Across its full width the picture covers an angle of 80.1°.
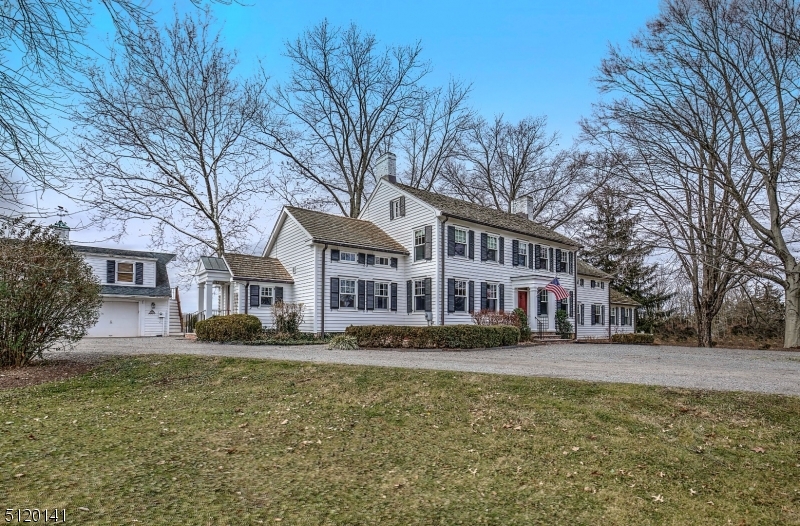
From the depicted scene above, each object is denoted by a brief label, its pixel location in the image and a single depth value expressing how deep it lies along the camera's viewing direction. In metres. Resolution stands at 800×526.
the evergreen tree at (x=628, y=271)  34.19
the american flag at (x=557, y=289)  22.92
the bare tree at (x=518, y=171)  32.84
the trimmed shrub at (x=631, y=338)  25.70
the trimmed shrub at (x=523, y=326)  19.95
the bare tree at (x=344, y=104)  27.78
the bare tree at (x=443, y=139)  31.09
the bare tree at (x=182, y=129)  21.02
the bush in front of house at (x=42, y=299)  8.95
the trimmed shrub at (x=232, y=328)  16.70
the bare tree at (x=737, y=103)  15.55
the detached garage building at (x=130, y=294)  24.31
